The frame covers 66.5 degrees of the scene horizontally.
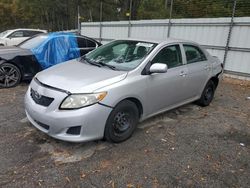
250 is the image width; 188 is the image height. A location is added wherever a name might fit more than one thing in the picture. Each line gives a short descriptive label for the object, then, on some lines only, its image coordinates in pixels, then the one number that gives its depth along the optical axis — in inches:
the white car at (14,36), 405.8
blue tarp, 200.7
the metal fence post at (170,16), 311.9
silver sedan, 95.1
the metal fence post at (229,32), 256.6
